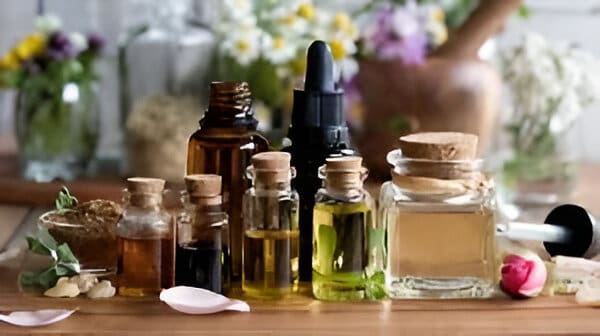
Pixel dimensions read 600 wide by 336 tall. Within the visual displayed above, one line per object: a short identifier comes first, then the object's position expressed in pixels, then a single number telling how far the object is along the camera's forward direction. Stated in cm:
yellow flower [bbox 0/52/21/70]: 89
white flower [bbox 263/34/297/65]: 88
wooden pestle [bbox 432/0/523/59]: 84
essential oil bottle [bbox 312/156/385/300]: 60
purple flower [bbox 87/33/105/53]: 90
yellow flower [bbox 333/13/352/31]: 88
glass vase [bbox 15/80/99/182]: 88
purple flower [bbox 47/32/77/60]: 88
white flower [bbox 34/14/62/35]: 89
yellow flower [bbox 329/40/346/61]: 88
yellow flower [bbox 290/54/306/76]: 88
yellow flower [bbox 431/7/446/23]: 92
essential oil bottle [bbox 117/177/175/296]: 61
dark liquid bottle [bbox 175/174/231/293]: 60
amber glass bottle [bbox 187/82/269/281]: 62
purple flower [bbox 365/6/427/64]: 88
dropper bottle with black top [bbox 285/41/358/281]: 63
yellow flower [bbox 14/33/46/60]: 88
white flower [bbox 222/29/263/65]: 88
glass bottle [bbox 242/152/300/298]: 60
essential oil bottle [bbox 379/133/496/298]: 60
